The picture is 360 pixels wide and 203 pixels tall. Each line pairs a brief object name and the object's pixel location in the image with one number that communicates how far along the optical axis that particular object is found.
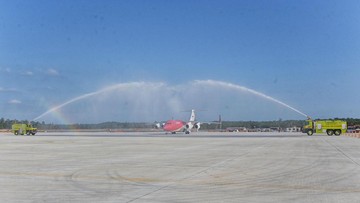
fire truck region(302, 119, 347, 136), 73.31
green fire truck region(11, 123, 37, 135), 86.69
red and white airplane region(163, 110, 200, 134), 98.75
